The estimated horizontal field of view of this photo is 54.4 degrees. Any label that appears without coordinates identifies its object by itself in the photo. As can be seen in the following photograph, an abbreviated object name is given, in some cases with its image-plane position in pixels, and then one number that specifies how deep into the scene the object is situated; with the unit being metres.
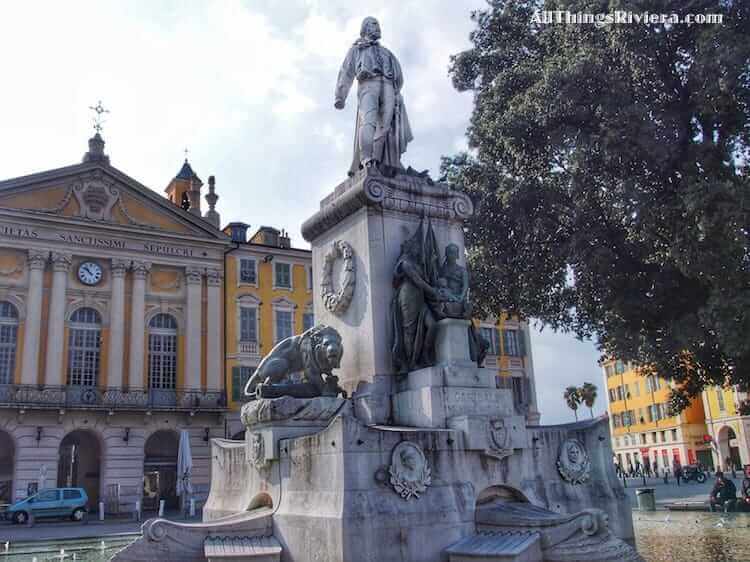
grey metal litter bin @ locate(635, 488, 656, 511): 18.00
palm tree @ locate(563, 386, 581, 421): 83.38
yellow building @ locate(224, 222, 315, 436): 41.97
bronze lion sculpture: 8.01
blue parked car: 27.88
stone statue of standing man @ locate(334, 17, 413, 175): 9.68
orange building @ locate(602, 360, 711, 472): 68.38
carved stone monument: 6.47
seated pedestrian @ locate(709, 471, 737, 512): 16.06
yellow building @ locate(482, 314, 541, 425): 49.84
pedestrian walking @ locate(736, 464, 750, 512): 16.00
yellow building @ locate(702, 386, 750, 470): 58.62
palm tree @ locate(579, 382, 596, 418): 82.62
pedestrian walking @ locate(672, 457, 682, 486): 37.47
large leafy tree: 13.12
